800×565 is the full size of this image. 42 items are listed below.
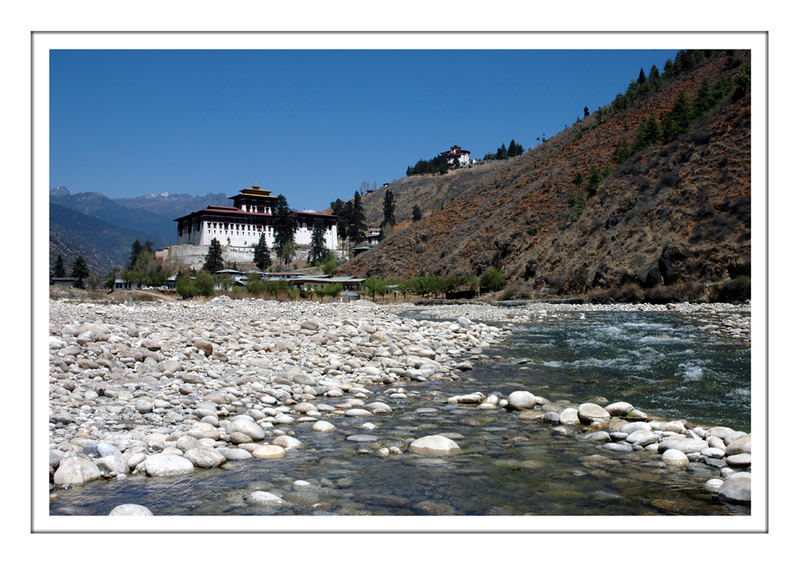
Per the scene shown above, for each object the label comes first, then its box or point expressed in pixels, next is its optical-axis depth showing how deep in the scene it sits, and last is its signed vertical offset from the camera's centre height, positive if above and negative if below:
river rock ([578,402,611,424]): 6.61 -1.65
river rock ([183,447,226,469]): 4.93 -1.63
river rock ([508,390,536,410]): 7.50 -1.67
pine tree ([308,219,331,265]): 85.97 +5.00
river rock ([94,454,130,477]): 4.59 -1.58
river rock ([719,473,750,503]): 4.07 -1.59
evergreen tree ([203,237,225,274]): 75.81 +2.68
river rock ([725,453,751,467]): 4.90 -1.63
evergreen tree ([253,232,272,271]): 80.50 +3.30
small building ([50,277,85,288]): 55.21 -0.19
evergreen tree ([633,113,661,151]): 49.94 +13.63
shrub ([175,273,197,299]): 42.28 -0.62
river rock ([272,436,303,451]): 5.62 -1.69
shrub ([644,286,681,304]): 31.75 -0.86
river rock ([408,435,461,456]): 5.50 -1.71
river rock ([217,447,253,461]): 5.18 -1.67
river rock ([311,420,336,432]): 6.31 -1.71
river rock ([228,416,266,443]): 5.83 -1.61
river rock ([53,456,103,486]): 4.32 -1.55
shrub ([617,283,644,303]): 33.59 -0.81
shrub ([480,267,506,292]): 47.34 +0.02
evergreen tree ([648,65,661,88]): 67.75 +26.18
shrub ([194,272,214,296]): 42.94 -0.39
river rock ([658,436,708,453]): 5.33 -1.64
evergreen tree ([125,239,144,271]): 80.55 +4.10
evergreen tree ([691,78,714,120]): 46.75 +15.61
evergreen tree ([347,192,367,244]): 95.50 +9.52
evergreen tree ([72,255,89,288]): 61.30 +1.26
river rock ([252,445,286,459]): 5.30 -1.69
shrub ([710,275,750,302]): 28.11 -0.52
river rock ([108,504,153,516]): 3.58 -1.53
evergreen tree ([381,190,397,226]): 98.75 +13.19
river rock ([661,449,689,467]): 5.09 -1.69
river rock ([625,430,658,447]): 5.71 -1.67
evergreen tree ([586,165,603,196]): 49.50 +9.33
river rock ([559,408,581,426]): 6.63 -1.69
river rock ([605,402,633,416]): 6.93 -1.64
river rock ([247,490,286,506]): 4.11 -1.67
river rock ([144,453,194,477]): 4.65 -1.61
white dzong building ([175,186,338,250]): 90.31 +9.94
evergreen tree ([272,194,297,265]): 83.38 +7.66
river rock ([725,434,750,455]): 5.12 -1.58
